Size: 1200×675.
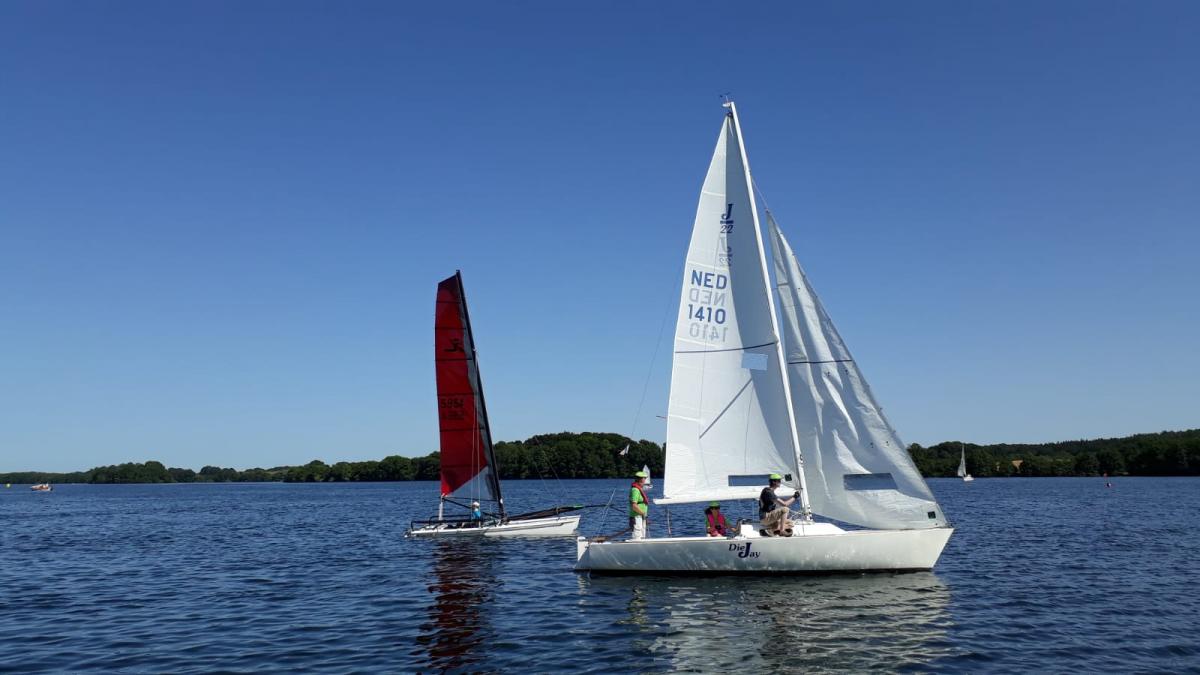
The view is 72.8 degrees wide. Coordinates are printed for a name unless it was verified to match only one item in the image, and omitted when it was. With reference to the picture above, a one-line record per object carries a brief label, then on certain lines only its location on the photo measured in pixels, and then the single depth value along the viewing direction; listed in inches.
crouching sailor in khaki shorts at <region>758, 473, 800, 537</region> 802.2
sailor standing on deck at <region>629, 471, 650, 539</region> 847.1
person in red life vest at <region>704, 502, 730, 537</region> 847.1
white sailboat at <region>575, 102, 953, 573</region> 813.2
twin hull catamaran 1422.2
